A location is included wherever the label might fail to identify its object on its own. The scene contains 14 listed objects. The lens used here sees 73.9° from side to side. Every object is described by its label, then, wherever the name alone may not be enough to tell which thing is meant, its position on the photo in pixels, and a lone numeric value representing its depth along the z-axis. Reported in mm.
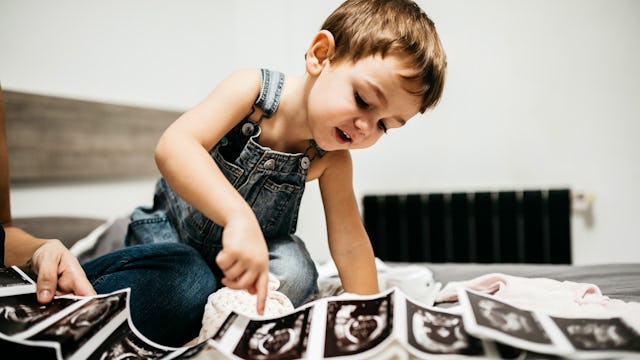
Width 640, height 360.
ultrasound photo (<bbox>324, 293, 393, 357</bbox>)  449
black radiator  1941
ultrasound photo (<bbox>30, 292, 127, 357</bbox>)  442
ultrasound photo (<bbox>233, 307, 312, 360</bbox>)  462
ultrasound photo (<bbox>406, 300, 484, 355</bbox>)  434
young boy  580
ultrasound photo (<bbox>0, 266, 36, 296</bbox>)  517
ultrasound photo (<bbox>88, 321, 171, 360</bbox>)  483
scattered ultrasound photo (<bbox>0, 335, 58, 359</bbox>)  419
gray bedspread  888
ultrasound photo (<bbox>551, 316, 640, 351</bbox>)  403
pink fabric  650
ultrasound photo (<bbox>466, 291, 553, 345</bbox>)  423
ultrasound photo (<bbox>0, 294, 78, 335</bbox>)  451
